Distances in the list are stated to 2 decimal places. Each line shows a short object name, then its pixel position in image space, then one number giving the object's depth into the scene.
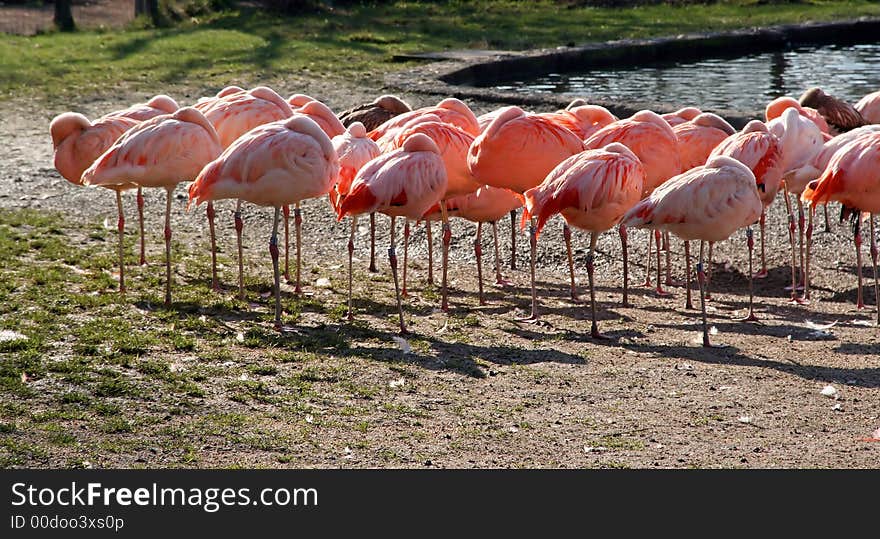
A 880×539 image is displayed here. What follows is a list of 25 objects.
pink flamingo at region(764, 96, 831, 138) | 16.84
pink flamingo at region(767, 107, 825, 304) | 15.41
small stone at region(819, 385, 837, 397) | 11.14
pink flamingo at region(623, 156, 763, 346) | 12.70
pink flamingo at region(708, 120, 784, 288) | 14.23
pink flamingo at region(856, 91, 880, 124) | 19.91
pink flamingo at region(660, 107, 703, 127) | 17.14
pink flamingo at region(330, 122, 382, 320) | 14.30
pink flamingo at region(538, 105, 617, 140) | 15.88
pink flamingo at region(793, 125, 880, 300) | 14.87
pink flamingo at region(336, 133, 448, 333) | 13.01
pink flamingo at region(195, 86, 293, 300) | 15.84
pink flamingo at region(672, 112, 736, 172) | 15.87
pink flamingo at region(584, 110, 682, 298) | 14.92
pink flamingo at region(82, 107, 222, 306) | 13.57
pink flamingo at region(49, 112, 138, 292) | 14.97
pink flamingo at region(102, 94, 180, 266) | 15.67
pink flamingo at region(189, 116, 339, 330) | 12.87
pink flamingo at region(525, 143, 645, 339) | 13.02
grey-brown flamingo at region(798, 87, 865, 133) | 18.83
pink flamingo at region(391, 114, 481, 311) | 14.57
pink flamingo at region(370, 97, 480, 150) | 15.95
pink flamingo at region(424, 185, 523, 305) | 15.59
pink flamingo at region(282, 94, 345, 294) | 16.02
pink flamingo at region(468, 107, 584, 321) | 14.09
